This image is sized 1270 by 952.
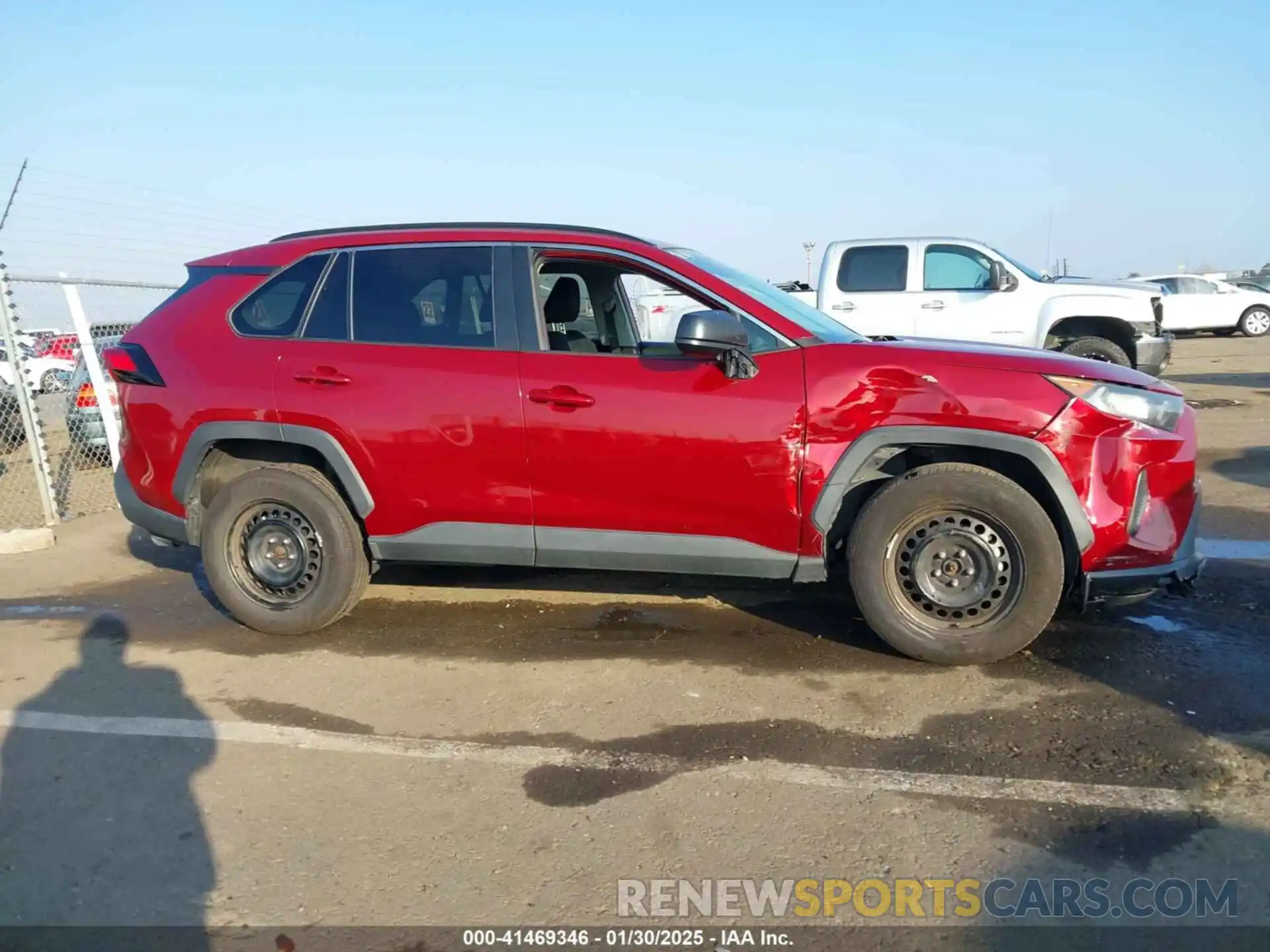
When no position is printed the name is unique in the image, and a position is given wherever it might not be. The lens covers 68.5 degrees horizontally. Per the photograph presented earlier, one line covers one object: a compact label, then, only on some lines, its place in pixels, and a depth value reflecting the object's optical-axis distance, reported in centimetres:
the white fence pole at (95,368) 841
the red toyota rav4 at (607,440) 392
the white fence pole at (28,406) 733
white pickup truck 1030
